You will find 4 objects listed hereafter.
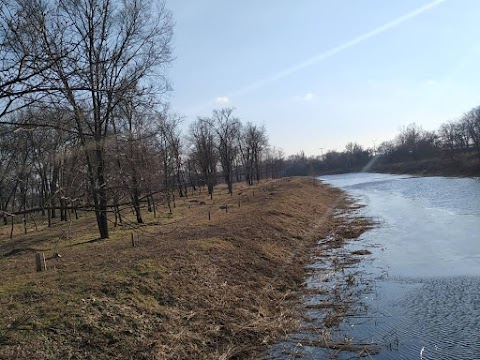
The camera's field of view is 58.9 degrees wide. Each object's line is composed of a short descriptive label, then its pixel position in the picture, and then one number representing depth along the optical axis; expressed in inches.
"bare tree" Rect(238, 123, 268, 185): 3452.3
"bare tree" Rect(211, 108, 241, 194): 2806.6
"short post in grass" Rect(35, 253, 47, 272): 530.8
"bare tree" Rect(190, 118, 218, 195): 2780.5
